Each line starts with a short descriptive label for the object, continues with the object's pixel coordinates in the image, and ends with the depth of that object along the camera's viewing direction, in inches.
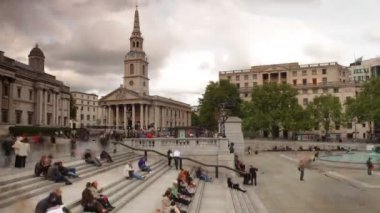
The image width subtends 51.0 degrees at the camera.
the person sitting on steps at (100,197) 496.7
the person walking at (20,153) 656.4
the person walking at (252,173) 1011.3
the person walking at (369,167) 1217.3
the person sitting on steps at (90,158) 791.1
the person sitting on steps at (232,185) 862.8
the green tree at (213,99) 3284.7
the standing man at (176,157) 1043.3
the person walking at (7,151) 695.1
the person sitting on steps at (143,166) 863.1
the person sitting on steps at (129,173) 737.8
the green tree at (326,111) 2837.1
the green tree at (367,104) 2534.4
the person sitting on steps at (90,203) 470.0
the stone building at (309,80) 3347.4
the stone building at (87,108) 5378.9
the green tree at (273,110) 2832.2
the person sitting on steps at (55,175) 593.3
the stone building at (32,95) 1897.1
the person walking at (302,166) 1150.8
